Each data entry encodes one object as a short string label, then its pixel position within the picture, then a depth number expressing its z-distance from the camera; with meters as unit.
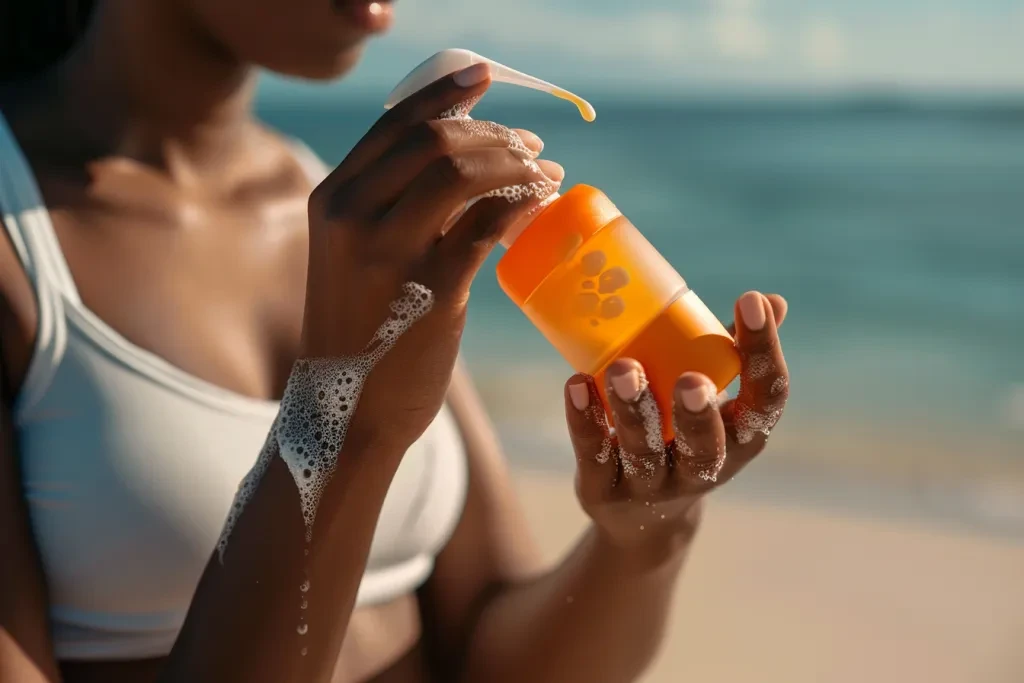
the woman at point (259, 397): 0.87
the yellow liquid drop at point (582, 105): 1.02
